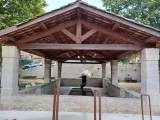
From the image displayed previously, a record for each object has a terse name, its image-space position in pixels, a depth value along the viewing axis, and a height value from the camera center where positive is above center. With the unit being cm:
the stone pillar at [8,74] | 442 -28
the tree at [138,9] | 853 +415
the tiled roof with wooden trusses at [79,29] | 402 +128
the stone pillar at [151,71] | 427 -13
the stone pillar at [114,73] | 885 -42
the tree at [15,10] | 717 +341
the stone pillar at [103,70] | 1217 -32
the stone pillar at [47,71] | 905 -34
